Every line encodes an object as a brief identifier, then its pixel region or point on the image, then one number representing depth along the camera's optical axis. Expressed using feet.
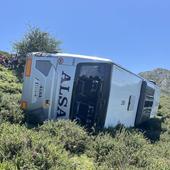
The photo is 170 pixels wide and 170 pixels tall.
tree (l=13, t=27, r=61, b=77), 50.58
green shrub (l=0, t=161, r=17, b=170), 9.39
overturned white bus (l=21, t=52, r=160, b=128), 17.31
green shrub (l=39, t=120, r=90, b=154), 14.06
